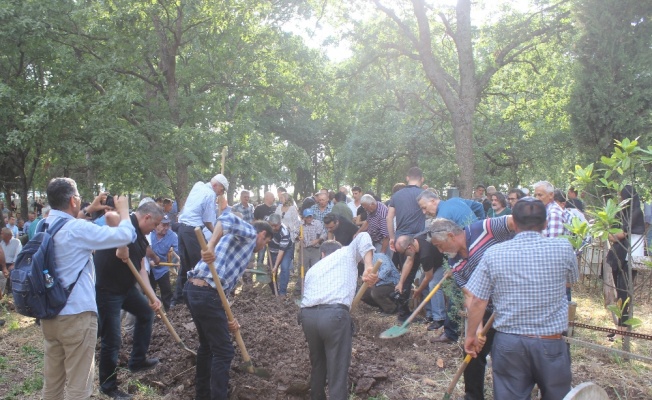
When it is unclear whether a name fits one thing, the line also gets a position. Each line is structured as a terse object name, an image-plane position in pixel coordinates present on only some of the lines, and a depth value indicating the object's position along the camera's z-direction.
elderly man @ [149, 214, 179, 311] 8.09
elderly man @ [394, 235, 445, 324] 6.31
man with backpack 3.81
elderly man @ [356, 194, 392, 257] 8.88
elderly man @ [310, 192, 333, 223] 10.17
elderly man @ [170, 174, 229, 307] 7.89
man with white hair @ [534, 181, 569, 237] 5.55
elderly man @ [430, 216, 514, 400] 4.08
